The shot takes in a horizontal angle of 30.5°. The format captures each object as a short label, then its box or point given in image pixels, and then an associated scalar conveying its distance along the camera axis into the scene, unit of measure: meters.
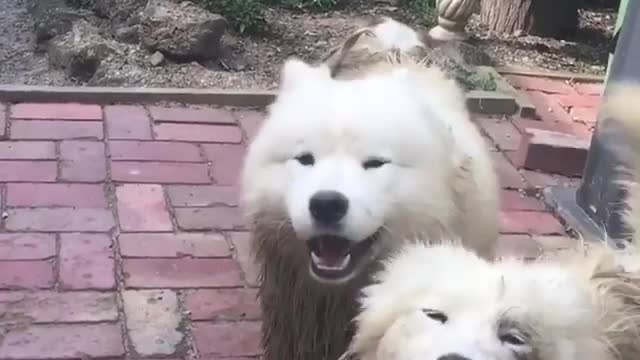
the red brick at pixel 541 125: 4.92
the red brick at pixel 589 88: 5.46
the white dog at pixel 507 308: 1.93
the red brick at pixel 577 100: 5.27
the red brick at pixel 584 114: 5.07
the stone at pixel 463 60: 5.07
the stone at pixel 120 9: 5.68
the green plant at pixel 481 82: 5.17
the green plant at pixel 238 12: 5.66
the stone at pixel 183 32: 5.20
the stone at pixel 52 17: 5.62
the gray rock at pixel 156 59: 5.21
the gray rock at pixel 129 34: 5.37
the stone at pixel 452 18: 5.43
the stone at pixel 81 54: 5.19
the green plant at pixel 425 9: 6.23
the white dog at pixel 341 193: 2.60
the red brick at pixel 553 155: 4.53
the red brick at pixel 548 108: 5.08
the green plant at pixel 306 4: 6.36
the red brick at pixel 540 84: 5.42
